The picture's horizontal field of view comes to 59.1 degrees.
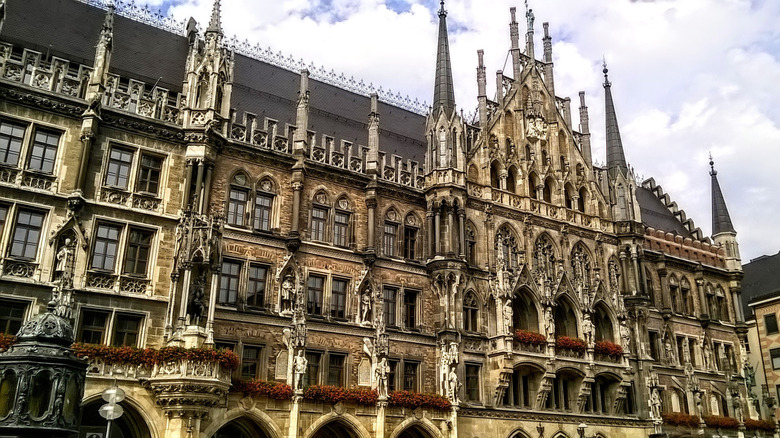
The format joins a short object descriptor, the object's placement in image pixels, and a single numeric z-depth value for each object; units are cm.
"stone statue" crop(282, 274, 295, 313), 2612
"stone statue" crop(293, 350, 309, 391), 2450
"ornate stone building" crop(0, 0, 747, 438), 2264
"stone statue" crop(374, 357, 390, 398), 2633
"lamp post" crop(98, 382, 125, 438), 1357
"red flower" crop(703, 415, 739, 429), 3716
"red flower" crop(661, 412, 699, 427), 3522
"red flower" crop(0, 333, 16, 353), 1952
